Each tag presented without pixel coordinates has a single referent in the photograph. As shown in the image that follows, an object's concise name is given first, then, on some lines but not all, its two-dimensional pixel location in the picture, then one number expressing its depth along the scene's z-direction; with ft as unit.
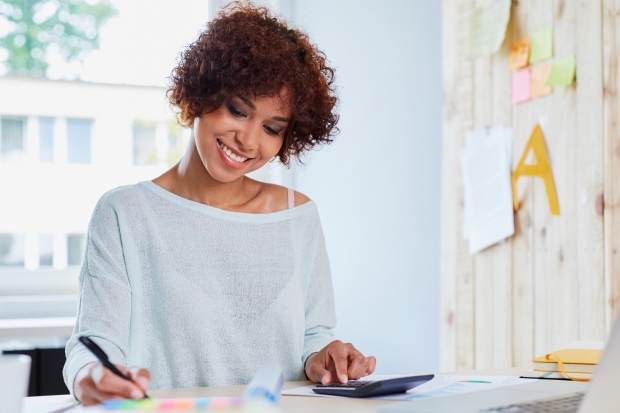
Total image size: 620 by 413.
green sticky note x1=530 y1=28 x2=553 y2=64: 5.74
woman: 4.15
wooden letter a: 5.69
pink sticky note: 5.99
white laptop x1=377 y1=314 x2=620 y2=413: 2.14
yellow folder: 3.56
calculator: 3.01
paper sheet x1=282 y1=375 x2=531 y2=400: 3.06
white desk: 2.83
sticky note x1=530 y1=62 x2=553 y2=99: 5.75
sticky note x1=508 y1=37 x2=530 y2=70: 6.04
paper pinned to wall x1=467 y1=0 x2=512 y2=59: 6.26
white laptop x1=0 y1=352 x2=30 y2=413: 2.03
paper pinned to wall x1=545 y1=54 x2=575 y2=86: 5.45
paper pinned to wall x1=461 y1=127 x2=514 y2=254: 6.24
